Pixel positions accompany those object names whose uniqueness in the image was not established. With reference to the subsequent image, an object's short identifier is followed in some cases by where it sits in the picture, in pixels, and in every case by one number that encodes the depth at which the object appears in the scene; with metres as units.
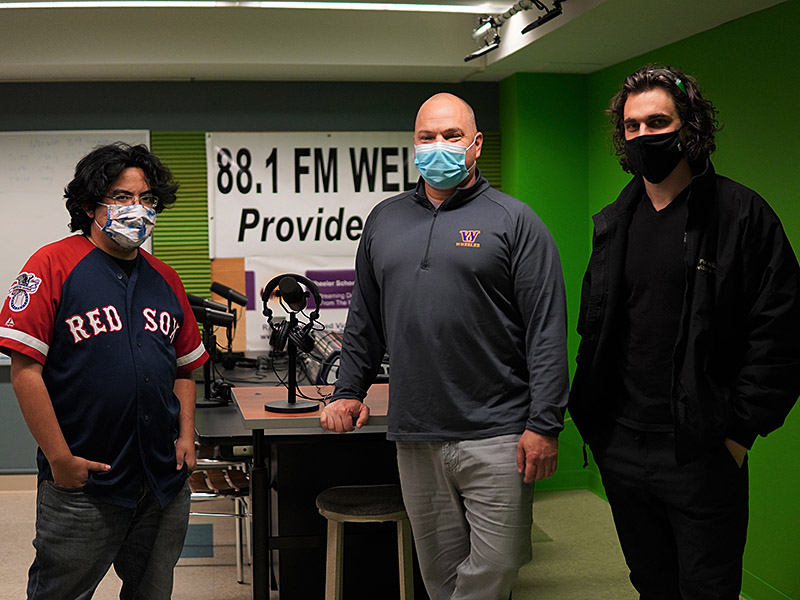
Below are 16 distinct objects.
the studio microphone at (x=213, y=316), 3.91
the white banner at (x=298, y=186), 5.63
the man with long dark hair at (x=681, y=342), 2.07
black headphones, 2.99
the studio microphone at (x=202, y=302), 4.04
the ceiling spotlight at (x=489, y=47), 4.52
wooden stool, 2.91
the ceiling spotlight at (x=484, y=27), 4.48
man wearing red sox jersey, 2.14
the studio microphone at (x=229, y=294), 4.86
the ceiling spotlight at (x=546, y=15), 3.84
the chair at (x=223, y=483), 3.82
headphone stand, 2.77
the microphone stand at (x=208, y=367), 3.77
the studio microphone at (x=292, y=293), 2.92
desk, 2.69
